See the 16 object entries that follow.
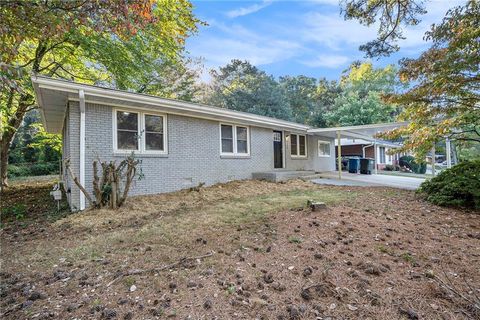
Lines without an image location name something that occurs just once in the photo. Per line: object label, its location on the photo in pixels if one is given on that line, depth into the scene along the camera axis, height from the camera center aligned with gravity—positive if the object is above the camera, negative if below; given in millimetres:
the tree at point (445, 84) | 5016 +1725
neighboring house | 20734 +1126
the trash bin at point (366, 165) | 15703 -259
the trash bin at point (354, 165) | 16058 -243
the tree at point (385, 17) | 5449 +3212
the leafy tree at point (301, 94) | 30938 +8409
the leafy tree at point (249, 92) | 24531 +7011
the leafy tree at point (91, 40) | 3547 +4110
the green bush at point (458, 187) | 5805 -670
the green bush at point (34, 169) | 18828 -163
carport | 11084 +1560
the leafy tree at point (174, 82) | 13438 +5937
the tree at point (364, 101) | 22688 +5926
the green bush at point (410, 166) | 21750 -516
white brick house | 6293 +953
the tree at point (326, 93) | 32531 +8867
